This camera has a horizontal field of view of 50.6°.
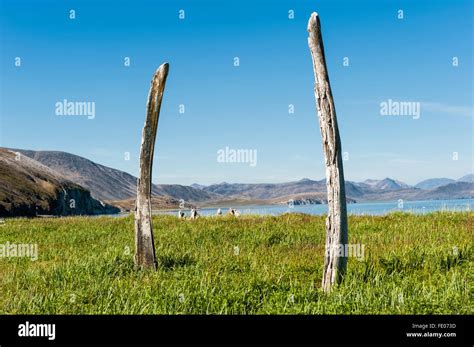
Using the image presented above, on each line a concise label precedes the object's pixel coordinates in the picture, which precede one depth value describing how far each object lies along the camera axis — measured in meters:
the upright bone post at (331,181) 10.56
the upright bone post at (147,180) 13.82
